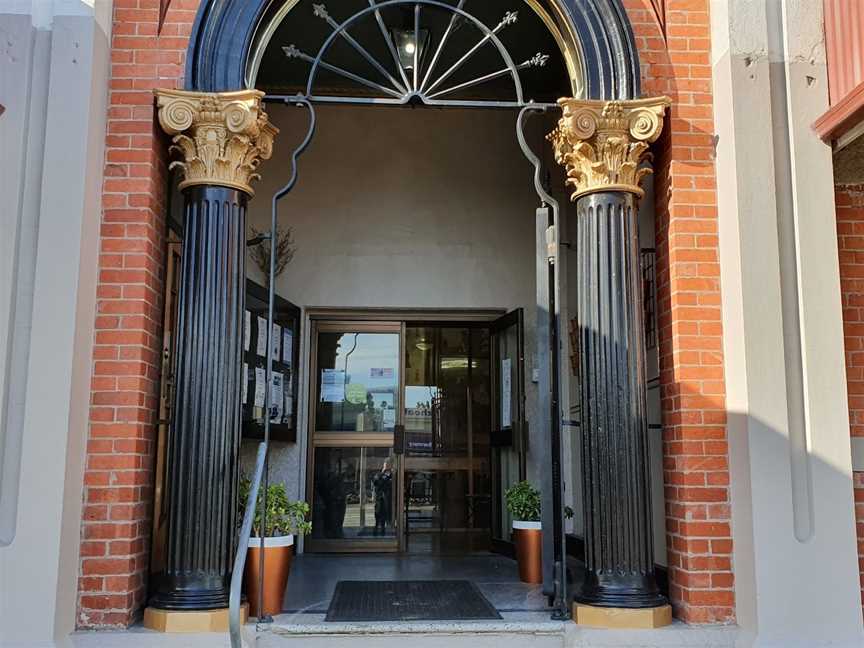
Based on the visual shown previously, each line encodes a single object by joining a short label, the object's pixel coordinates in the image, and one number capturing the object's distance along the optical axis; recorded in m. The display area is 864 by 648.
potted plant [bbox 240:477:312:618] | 4.37
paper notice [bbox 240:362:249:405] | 5.93
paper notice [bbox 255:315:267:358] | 6.27
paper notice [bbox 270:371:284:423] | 6.71
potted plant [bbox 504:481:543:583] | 5.70
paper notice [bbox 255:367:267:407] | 6.23
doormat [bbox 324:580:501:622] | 4.50
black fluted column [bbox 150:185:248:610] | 4.11
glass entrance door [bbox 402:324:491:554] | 7.83
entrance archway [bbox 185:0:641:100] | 4.41
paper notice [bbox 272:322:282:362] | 6.86
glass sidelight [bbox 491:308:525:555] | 7.19
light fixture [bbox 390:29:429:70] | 6.09
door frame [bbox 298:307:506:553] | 7.52
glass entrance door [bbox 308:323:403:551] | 7.60
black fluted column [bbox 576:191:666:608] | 4.23
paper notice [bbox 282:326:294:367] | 7.12
